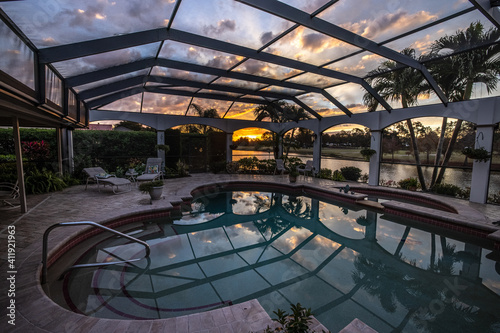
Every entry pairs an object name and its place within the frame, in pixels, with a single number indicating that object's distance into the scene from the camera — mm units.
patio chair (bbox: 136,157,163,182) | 8680
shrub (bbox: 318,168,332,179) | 12378
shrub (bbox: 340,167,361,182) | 11633
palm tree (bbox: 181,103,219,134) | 12488
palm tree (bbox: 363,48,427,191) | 7789
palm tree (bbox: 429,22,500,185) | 5484
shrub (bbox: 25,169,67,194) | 7281
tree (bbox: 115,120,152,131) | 17291
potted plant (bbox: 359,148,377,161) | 10250
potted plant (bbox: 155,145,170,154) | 10884
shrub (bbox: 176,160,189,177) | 11789
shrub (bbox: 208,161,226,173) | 13242
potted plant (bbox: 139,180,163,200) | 6620
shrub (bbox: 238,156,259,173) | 13672
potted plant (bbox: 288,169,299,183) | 10602
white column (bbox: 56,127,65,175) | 8383
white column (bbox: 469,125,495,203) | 7285
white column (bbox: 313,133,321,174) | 12906
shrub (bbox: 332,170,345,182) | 11447
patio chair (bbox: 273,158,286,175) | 13088
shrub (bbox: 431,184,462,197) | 8492
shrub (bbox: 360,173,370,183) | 11414
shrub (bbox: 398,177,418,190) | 9508
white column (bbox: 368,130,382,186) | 10297
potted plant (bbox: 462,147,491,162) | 7176
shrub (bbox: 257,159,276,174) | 13680
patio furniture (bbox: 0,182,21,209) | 5750
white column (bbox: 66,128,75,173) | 9219
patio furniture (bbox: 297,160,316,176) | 12695
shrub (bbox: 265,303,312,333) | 1597
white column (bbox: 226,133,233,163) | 13766
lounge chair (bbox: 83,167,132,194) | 7672
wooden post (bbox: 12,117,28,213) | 4961
